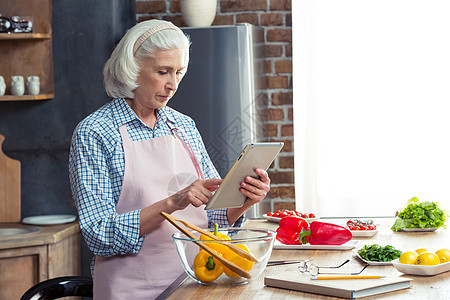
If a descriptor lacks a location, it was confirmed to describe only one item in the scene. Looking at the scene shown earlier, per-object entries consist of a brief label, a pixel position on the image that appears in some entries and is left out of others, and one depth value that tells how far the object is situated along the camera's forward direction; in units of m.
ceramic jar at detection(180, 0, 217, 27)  3.42
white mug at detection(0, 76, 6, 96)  3.28
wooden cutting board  3.41
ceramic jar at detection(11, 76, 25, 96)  3.29
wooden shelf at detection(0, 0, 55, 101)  3.39
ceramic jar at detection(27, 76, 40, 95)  3.32
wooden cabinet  2.88
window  3.58
